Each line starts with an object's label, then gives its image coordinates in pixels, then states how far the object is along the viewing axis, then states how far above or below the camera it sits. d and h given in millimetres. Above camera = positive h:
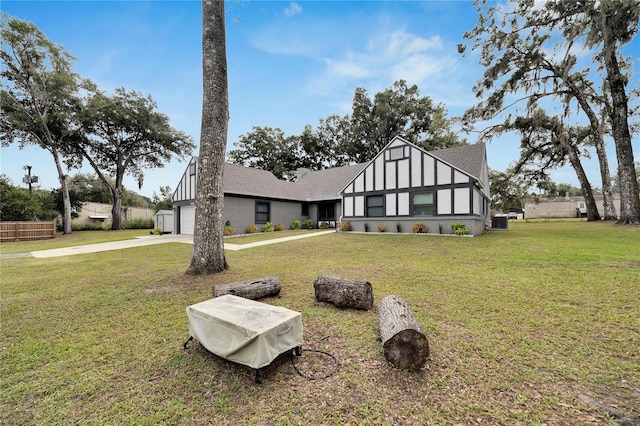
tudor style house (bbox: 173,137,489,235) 13469 +1103
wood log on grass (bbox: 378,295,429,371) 2520 -1345
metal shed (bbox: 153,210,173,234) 20277 -501
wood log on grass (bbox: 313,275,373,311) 4020 -1298
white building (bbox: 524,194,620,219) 38156 +232
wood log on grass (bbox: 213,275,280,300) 4195 -1281
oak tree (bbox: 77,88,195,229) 21498 +7241
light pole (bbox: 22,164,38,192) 21373 +3159
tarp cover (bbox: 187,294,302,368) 2314 -1142
